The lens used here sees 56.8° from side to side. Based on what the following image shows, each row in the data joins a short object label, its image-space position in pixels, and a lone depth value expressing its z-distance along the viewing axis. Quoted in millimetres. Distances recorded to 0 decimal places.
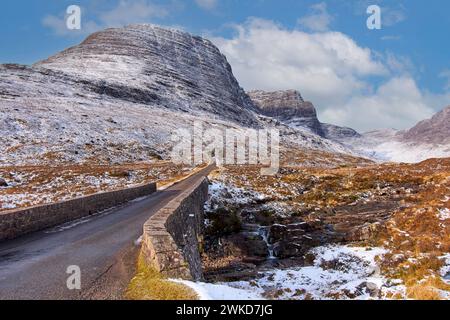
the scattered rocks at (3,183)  38962
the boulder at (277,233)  25220
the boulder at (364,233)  23484
